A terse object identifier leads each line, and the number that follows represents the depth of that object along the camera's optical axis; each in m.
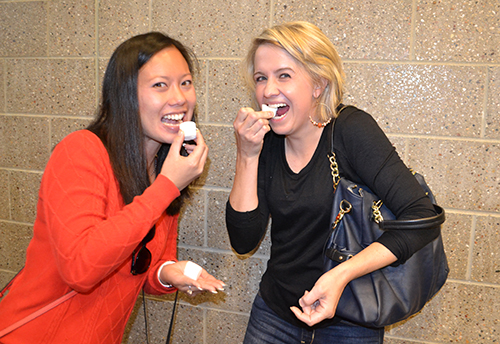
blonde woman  1.23
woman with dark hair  1.09
